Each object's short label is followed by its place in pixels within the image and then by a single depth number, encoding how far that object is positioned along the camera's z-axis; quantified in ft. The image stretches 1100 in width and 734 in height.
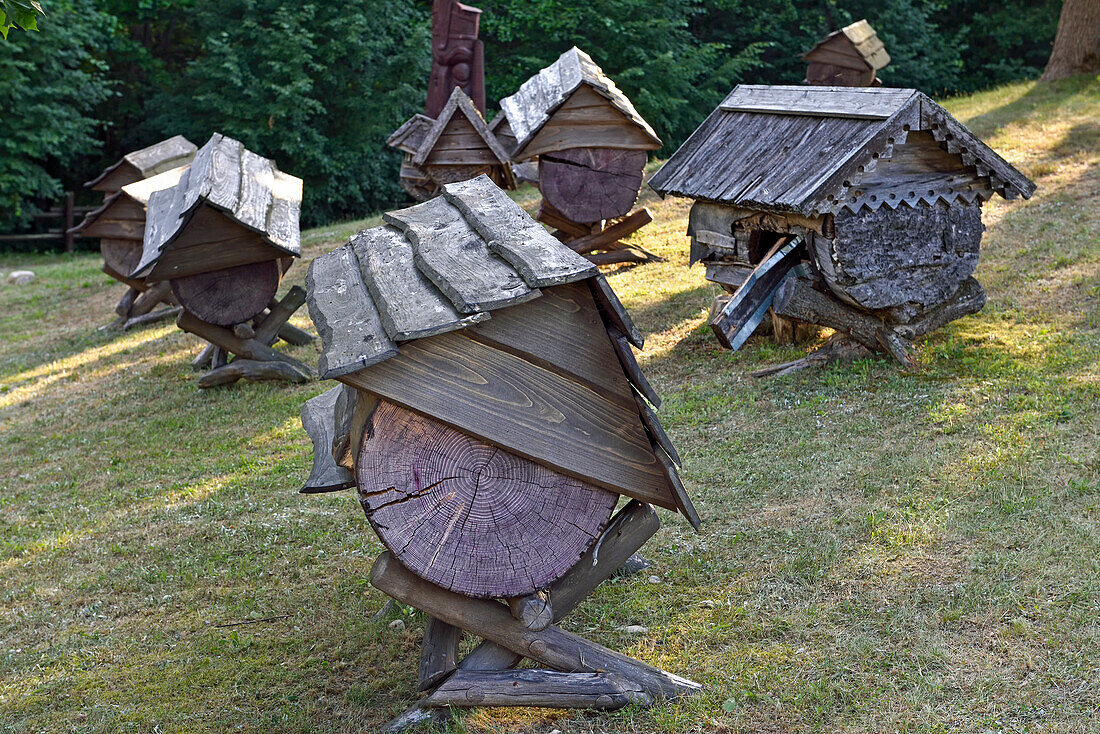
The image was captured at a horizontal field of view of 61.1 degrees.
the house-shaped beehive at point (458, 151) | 42.47
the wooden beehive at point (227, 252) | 28.30
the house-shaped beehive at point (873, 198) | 23.84
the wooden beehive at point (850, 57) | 47.62
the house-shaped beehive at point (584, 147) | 35.60
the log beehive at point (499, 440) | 11.78
